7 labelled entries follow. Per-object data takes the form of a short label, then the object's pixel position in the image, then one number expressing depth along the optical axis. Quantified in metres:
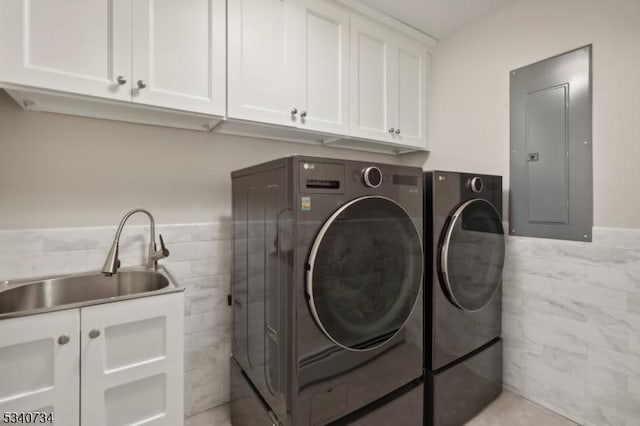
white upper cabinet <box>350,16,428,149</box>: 1.98
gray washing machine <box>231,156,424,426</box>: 1.14
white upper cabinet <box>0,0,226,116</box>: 1.10
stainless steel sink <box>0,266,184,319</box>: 1.24
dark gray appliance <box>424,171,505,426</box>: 1.56
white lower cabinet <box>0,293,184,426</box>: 1.01
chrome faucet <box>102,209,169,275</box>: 1.38
